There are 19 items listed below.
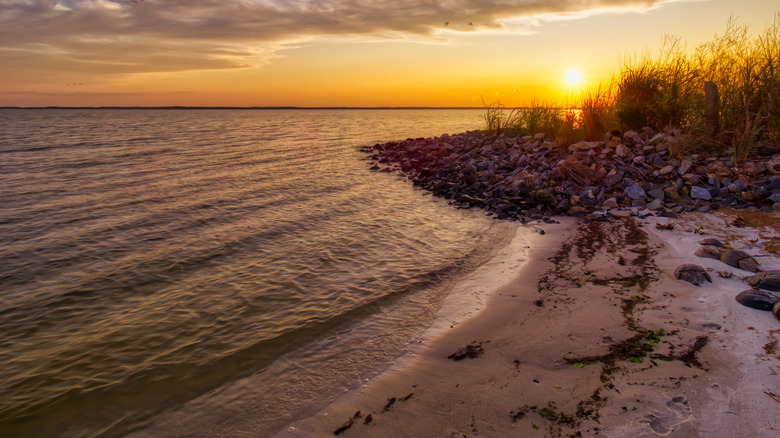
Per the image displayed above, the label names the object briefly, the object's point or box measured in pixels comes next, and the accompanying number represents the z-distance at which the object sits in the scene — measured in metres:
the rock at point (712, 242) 6.82
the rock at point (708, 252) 6.42
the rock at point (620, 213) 9.58
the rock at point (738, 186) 9.16
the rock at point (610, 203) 10.18
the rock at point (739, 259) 5.87
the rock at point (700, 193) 9.37
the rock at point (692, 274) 5.68
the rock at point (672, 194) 9.76
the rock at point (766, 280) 5.18
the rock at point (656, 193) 9.98
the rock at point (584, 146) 13.46
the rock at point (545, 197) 10.84
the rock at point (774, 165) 9.40
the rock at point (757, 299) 4.79
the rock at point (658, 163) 11.21
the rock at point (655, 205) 9.49
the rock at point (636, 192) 10.25
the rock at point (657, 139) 12.20
